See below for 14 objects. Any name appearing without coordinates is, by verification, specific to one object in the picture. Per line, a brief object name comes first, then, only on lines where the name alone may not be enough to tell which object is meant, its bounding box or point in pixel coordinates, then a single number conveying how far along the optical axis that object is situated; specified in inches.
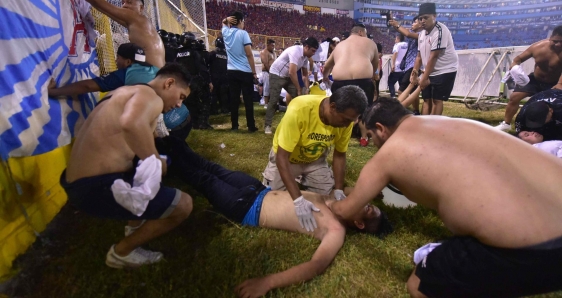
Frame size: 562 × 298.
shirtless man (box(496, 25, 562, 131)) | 163.8
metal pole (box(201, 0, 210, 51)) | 324.1
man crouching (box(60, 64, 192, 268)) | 62.6
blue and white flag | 65.4
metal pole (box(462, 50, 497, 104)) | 385.7
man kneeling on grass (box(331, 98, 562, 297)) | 47.7
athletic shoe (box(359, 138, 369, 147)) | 188.3
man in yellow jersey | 85.7
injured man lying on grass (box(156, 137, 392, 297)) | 79.1
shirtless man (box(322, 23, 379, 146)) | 169.5
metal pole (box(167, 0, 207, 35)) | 361.7
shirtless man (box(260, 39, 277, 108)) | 356.2
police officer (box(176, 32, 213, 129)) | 212.2
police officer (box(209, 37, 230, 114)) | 265.9
